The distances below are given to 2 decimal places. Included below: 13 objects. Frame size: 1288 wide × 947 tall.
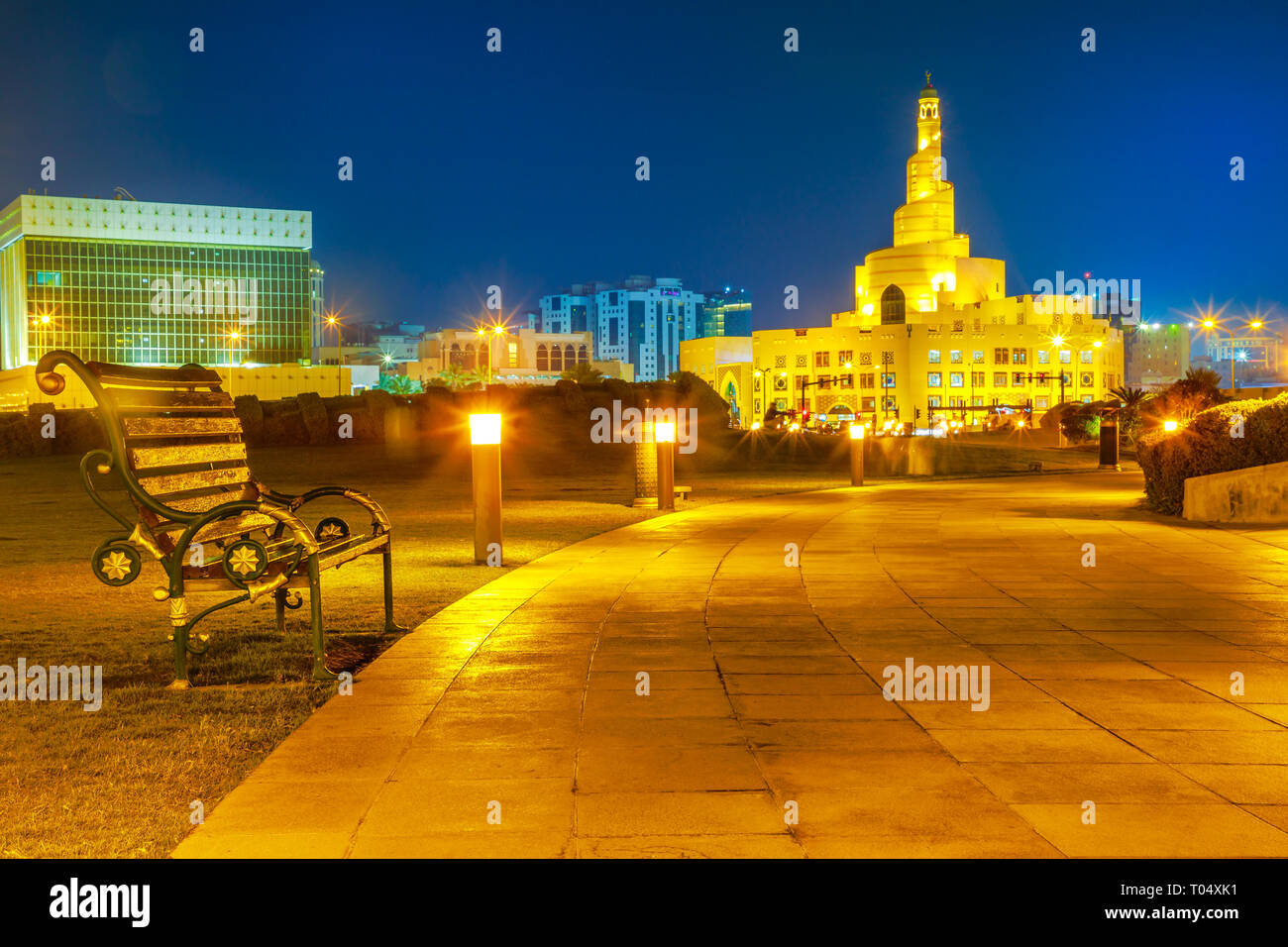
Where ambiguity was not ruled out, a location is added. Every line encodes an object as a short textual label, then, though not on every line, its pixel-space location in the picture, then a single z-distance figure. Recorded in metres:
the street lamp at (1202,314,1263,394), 32.78
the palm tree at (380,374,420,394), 123.18
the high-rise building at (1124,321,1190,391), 182.85
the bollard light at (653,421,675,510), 20.41
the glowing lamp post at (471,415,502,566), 11.99
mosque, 130.88
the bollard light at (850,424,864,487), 28.88
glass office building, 116.12
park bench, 6.15
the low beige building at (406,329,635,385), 166.38
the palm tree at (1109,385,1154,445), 56.82
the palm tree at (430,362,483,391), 130.43
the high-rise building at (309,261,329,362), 150.35
